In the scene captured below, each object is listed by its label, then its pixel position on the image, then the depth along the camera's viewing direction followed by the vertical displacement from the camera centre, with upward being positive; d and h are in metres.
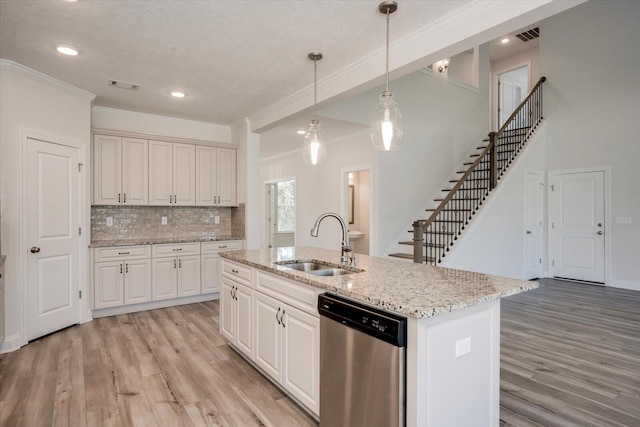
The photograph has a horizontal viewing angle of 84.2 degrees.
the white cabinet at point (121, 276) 4.34 -0.80
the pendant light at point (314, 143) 3.25 +0.64
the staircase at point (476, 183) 4.92 +0.49
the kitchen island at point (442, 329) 1.52 -0.54
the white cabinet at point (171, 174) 4.94 +0.56
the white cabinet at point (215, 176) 5.33 +0.56
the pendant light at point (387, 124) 2.62 +0.66
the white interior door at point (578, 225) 6.15 -0.24
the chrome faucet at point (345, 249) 2.74 -0.29
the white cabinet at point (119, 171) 4.51 +0.55
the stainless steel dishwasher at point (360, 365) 1.55 -0.74
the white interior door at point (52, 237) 3.57 -0.26
